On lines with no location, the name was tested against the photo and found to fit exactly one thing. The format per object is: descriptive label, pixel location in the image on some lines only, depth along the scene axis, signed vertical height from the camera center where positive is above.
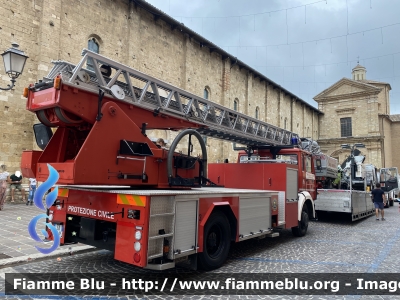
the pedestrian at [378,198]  12.87 -0.72
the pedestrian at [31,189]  12.66 -0.65
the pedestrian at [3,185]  11.11 -0.44
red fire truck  4.18 +0.05
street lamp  7.16 +2.60
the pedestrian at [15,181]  12.45 -0.31
